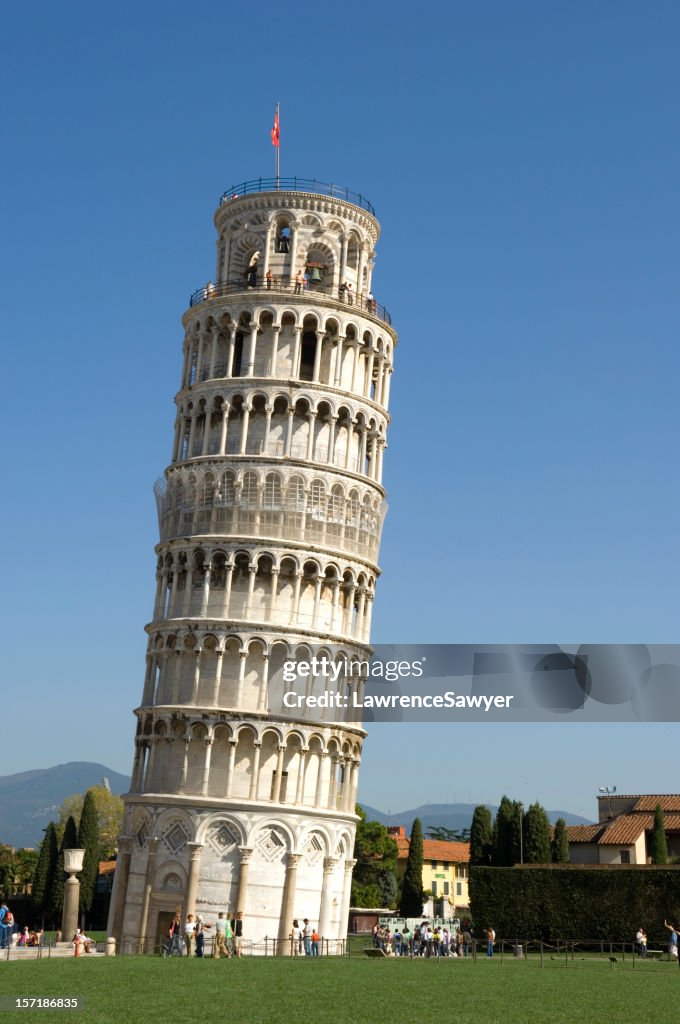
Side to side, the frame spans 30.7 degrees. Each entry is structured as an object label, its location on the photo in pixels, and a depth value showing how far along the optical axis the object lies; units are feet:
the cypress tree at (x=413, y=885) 284.41
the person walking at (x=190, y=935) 153.81
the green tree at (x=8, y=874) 320.70
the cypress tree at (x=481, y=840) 292.40
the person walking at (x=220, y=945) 145.59
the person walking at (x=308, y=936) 163.82
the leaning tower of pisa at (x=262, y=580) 174.81
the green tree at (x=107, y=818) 353.72
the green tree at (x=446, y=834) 529.36
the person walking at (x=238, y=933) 149.28
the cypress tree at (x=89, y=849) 270.87
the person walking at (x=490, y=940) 161.90
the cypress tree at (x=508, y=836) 272.95
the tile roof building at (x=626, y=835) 277.85
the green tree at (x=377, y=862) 332.60
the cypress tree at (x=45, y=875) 271.69
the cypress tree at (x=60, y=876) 269.64
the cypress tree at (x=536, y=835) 263.29
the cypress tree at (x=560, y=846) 271.28
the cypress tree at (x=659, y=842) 238.07
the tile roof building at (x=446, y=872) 372.79
